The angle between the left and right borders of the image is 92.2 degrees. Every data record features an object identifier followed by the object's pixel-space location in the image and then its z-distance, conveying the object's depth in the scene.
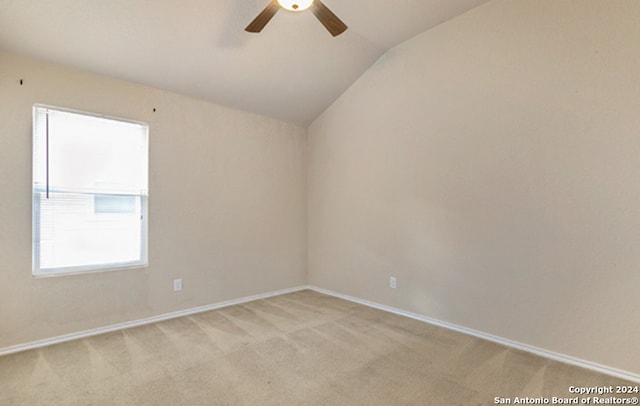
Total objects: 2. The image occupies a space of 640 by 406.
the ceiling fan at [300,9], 2.02
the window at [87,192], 2.59
